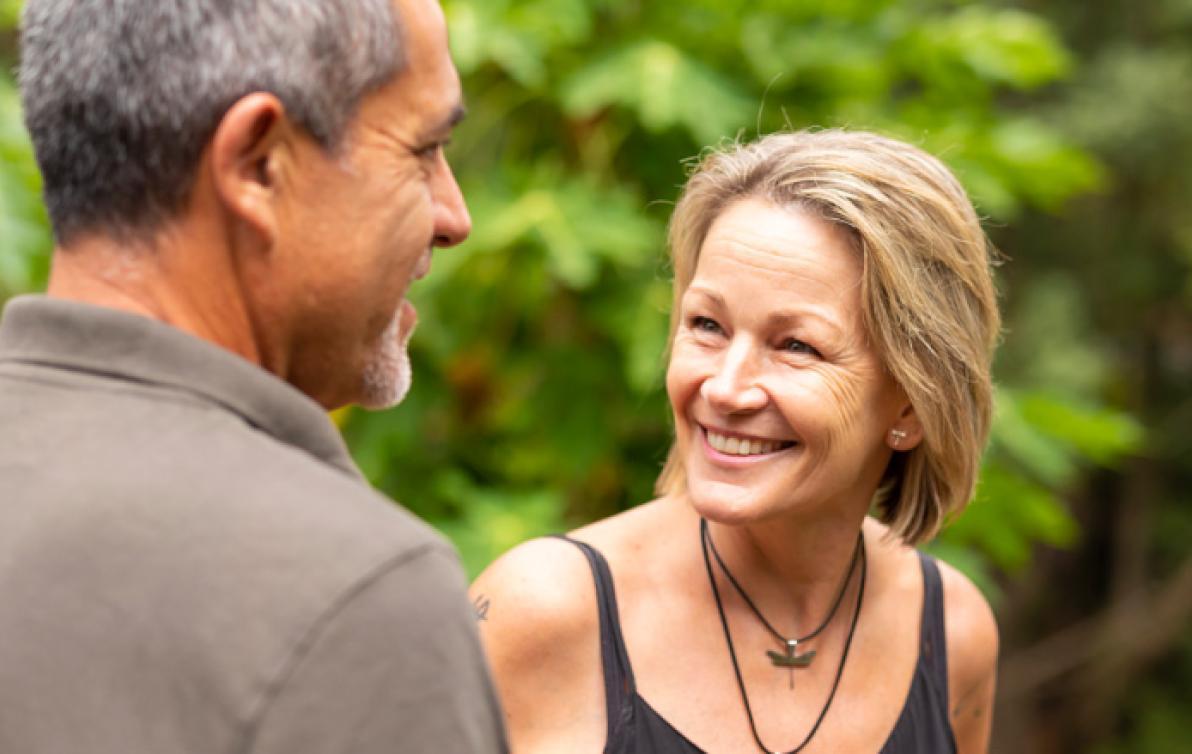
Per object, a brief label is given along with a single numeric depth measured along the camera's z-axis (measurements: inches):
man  68.4
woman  87.1
